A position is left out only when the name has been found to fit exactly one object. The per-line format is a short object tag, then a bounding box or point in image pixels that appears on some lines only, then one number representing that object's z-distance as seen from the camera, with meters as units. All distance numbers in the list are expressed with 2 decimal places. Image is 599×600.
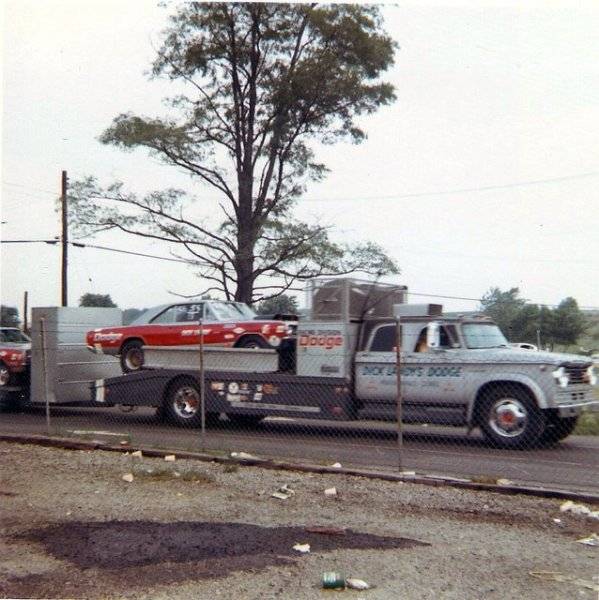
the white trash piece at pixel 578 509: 7.71
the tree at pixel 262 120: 26.14
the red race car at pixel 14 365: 17.95
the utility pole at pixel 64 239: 28.14
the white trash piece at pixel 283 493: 8.46
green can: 5.68
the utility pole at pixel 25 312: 20.91
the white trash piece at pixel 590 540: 6.82
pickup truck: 12.03
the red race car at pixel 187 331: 15.04
